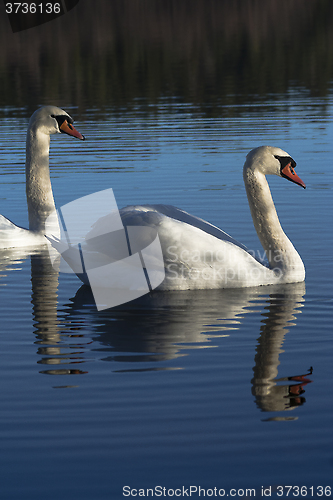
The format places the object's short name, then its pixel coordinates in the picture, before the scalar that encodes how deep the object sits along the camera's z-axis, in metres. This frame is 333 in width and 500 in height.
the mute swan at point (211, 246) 18.27
